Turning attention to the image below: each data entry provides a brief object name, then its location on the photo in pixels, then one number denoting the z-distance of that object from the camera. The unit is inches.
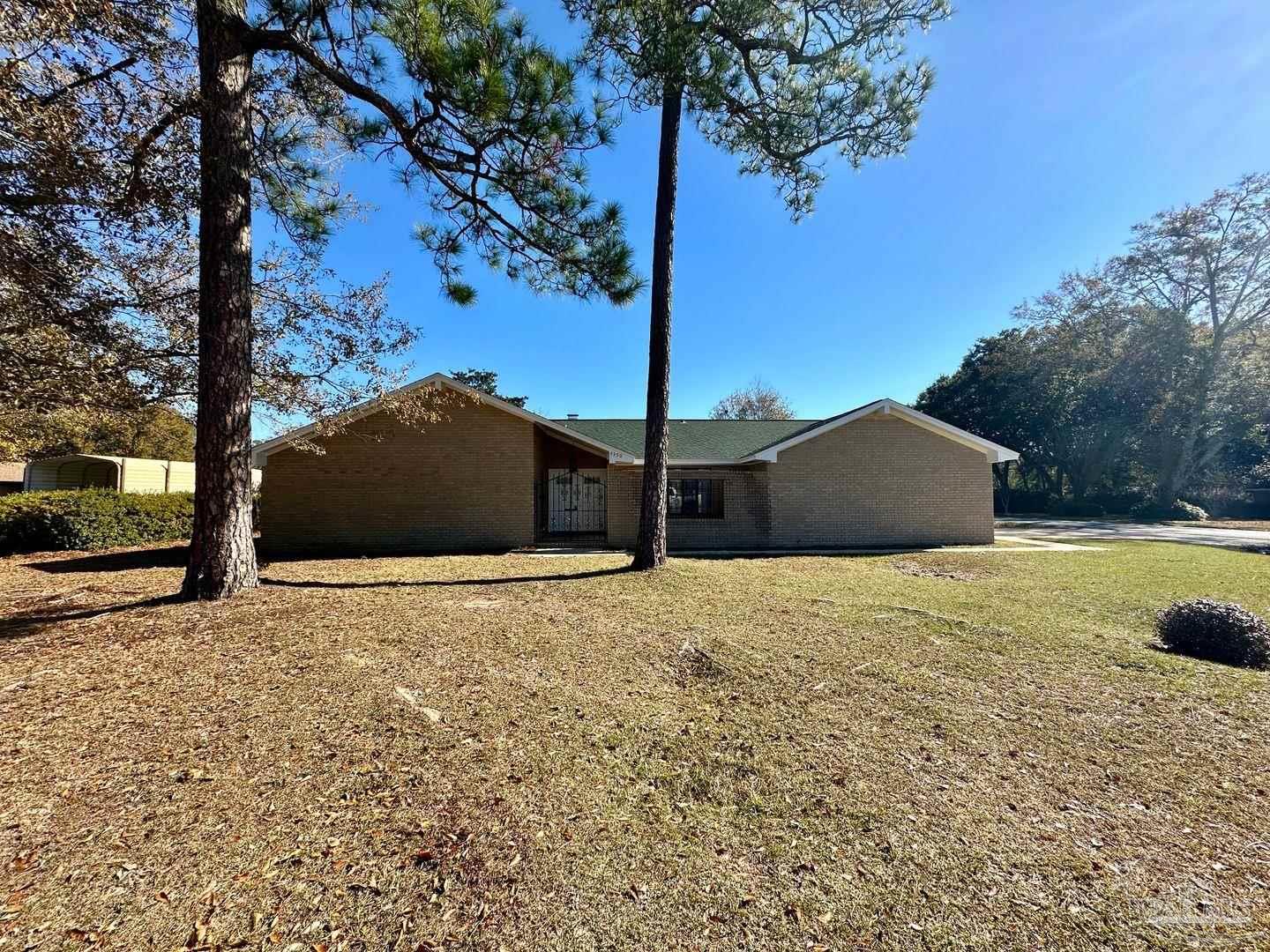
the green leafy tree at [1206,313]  1111.0
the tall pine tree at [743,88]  271.4
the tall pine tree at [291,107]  216.8
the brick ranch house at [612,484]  514.6
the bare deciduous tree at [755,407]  1551.9
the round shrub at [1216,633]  198.8
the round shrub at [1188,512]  1103.6
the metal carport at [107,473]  748.0
